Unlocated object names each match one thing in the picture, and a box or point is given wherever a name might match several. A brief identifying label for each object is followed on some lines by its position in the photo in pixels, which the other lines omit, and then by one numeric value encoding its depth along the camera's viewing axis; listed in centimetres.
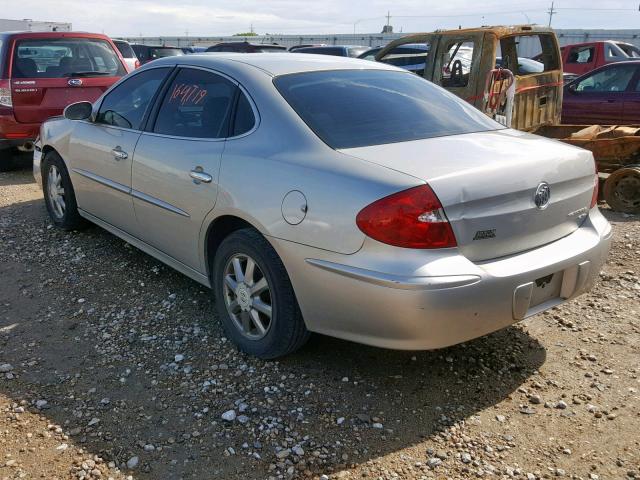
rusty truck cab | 695
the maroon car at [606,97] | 929
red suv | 777
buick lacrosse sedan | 268
